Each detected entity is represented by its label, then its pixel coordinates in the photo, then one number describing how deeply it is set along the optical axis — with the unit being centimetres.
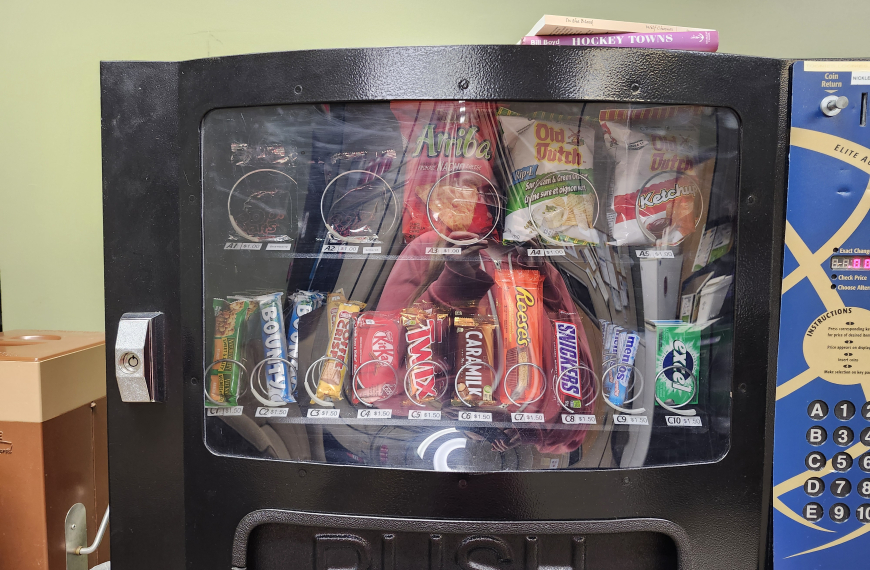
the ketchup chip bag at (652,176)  90
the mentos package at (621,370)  96
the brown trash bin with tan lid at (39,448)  108
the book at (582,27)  90
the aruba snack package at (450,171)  92
